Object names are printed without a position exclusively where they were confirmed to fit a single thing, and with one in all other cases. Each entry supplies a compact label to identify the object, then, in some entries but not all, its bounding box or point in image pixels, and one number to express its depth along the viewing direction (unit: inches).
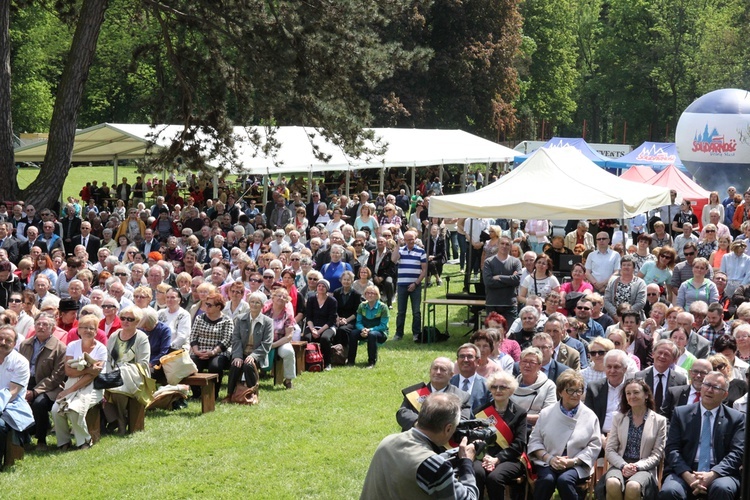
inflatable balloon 1118.4
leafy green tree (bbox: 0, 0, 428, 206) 703.1
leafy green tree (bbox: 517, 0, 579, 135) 2603.3
